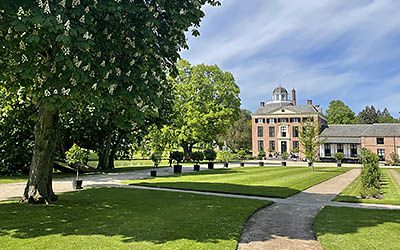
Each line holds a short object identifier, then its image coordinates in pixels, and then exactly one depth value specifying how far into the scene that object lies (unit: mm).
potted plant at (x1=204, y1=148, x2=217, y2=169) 42469
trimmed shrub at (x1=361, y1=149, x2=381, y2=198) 14711
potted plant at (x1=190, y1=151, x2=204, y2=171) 42156
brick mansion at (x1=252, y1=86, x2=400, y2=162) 55500
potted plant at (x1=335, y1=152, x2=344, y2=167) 44512
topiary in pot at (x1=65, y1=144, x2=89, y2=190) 17703
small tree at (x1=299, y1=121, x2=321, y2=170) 32562
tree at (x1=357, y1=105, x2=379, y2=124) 96312
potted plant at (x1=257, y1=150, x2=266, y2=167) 55469
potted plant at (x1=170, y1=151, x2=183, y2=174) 27547
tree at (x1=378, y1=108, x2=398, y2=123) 97938
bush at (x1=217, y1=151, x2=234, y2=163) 35844
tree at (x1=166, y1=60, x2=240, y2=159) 40500
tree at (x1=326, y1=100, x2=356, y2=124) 93125
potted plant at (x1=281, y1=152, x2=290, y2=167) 52862
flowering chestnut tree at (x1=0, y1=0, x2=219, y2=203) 6180
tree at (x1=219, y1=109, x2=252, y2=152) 74988
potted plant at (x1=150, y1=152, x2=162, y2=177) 27859
